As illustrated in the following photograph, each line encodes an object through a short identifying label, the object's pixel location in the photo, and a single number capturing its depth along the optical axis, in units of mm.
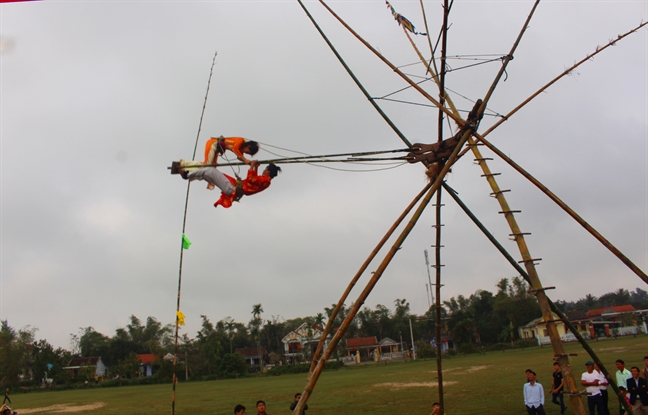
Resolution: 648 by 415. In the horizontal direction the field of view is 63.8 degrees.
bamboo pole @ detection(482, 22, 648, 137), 6612
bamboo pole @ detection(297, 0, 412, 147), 7231
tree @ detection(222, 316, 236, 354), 68438
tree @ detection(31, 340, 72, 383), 46312
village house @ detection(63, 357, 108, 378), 67694
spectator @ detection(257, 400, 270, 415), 6777
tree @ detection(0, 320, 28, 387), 46188
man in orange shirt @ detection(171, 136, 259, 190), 5965
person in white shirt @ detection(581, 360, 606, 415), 9219
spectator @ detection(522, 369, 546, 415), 9289
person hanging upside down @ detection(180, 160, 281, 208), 6051
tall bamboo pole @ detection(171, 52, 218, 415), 5817
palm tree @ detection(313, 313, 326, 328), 61862
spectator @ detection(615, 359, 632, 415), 8961
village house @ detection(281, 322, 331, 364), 55553
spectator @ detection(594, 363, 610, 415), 9242
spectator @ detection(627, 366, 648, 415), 8508
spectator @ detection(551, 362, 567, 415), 10312
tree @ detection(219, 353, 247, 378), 45000
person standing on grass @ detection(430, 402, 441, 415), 7355
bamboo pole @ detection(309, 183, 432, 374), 6059
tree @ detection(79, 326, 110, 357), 81325
